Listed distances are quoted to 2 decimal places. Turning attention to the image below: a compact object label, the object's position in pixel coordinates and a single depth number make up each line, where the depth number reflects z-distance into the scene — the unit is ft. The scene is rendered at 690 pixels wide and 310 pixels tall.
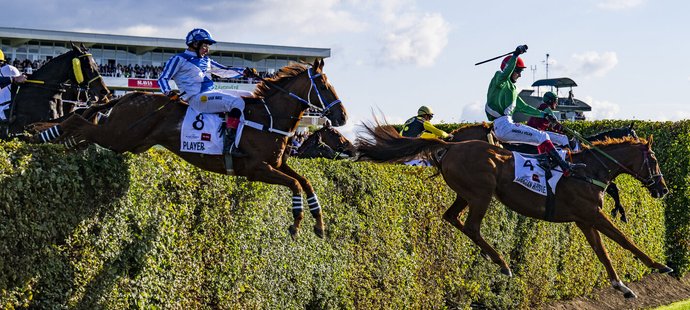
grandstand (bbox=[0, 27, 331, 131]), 158.61
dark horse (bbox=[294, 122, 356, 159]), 62.69
